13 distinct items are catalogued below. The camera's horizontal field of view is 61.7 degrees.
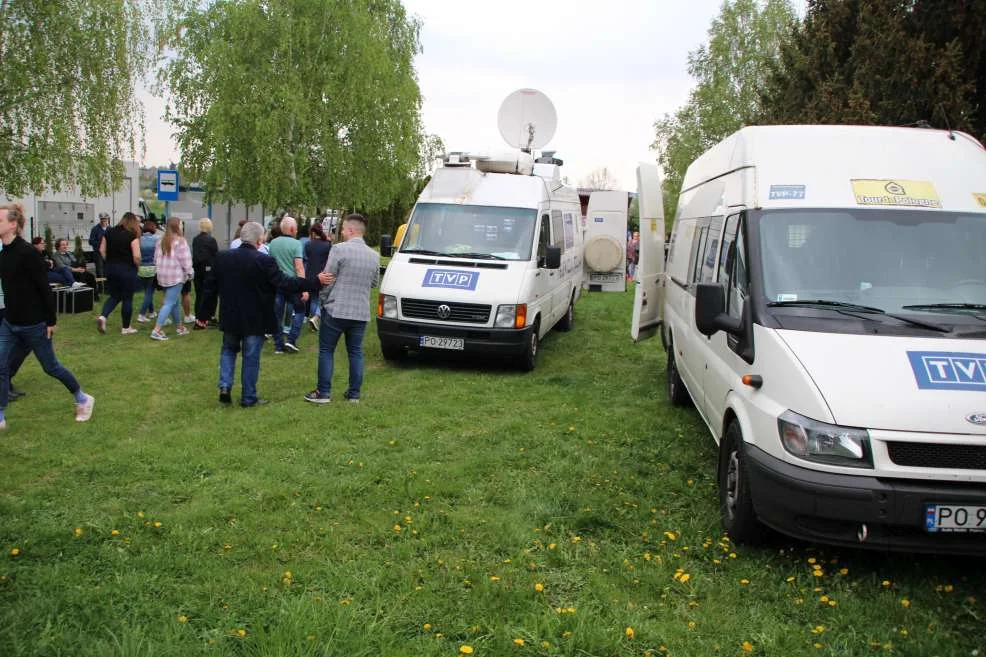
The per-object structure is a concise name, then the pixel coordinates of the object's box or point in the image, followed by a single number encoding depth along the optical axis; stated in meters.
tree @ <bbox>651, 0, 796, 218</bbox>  46.38
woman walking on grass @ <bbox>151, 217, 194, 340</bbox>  12.70
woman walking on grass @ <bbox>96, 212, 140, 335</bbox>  12.54
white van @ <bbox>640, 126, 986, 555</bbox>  4.27
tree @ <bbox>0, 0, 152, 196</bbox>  17.95
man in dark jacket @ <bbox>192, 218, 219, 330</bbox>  13.91
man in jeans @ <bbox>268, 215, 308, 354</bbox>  11.91
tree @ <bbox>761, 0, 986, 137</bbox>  14.56
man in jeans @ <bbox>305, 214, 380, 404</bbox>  8.66
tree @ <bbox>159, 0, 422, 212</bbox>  27.67
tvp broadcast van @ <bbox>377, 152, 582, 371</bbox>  10.64
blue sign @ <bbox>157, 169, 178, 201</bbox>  18.42
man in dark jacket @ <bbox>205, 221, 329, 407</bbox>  8.32
